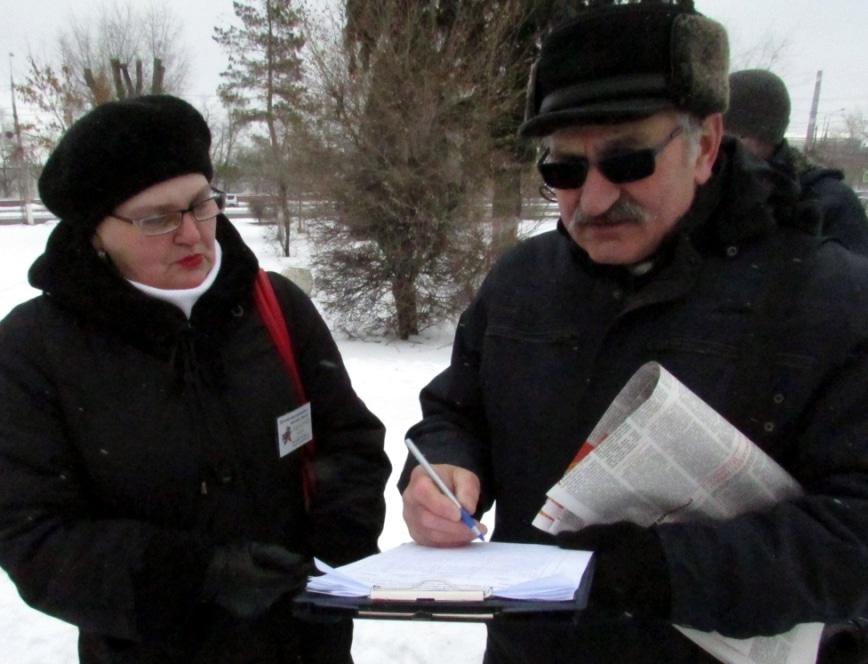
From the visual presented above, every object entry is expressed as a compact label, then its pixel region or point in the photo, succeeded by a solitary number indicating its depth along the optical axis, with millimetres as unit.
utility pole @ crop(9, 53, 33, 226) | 25844
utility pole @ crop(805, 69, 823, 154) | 18897
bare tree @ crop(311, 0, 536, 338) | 7461
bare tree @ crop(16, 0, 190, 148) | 19922
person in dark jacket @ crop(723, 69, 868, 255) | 2383
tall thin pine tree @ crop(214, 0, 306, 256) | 9495
